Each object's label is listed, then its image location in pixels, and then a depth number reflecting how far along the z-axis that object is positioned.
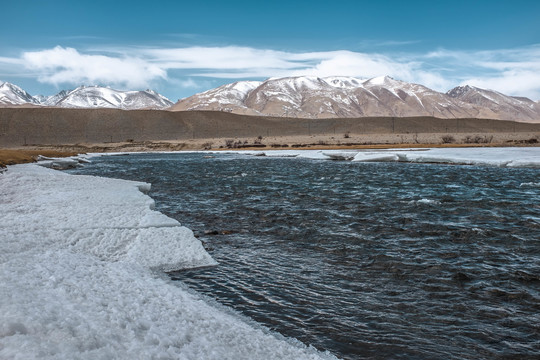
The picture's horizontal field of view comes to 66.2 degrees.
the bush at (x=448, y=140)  59.09
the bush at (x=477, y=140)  55.19
